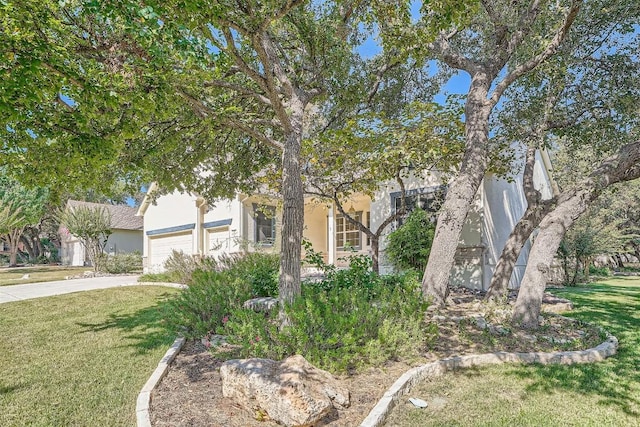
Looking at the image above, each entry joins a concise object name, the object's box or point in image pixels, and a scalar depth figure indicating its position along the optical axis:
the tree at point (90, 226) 18.97
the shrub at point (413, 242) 10.37
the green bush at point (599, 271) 20.94
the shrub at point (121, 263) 20.09
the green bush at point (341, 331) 4.32
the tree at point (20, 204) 21.84
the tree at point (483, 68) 6.96
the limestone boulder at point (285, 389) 3.32
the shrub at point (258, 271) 7.93
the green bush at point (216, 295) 5.93
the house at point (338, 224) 11.48
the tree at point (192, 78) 3.87
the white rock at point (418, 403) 3.79
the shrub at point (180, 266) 12.35
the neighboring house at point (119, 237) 28.74
